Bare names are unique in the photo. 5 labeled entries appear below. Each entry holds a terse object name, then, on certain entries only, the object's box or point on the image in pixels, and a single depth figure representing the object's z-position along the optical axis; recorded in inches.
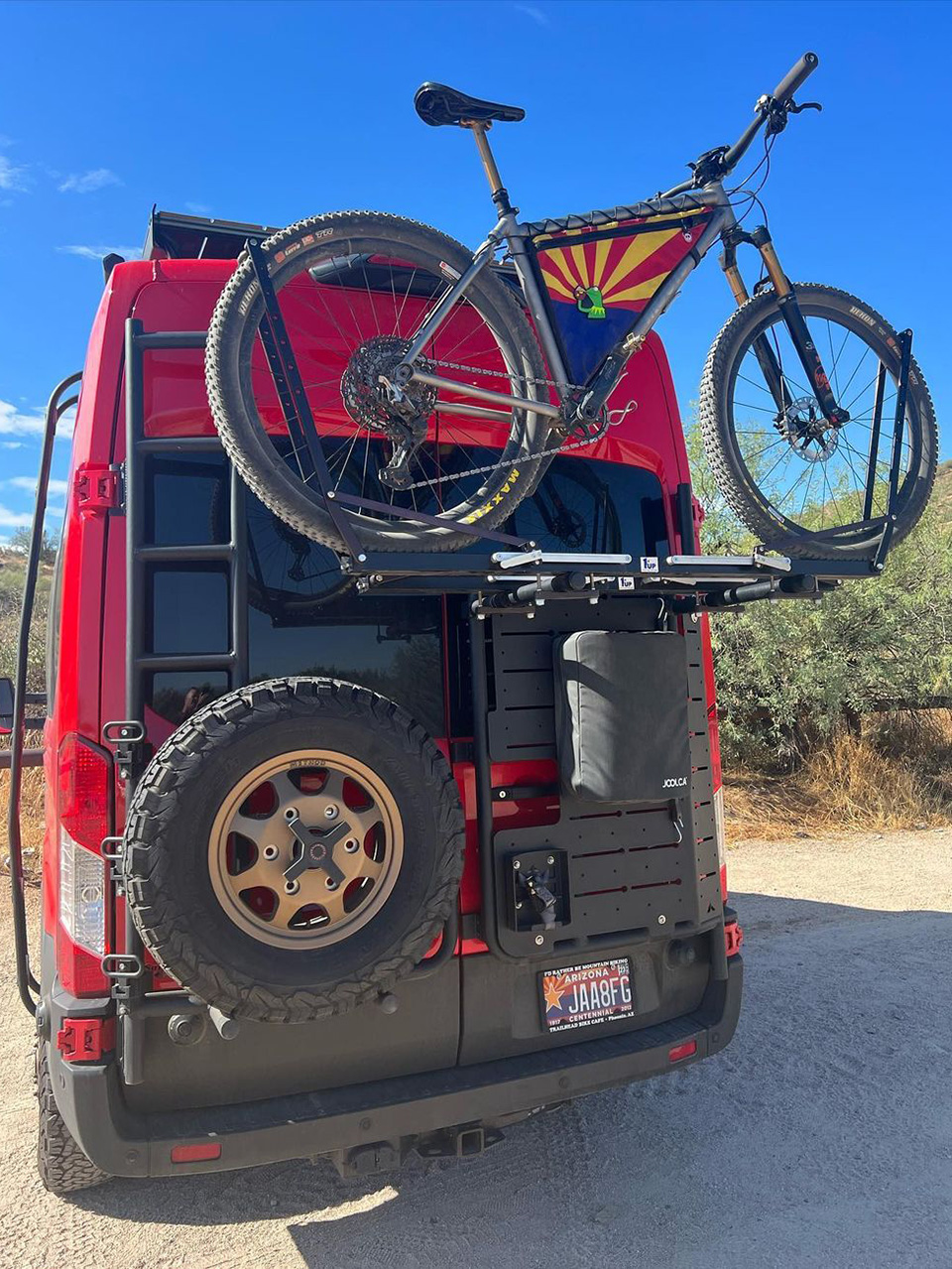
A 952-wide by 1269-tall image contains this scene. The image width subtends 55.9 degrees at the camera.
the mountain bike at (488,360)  104.1
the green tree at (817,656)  385.1
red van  96.0
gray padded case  109.0
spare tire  86.7
